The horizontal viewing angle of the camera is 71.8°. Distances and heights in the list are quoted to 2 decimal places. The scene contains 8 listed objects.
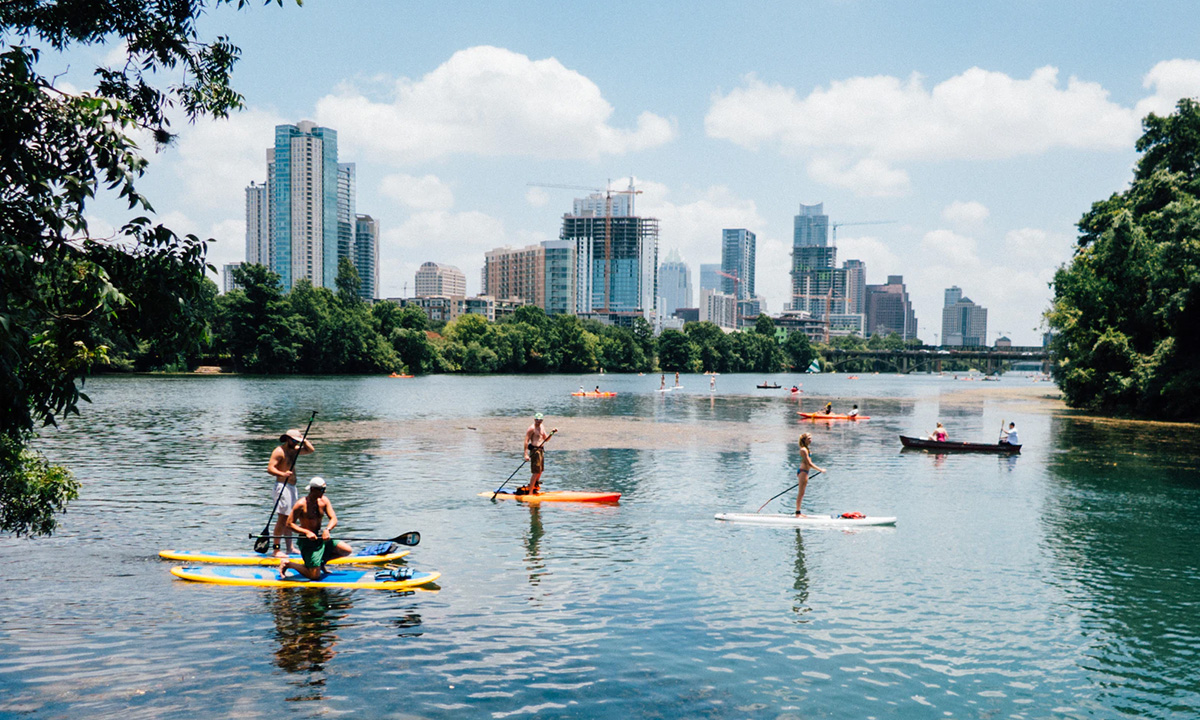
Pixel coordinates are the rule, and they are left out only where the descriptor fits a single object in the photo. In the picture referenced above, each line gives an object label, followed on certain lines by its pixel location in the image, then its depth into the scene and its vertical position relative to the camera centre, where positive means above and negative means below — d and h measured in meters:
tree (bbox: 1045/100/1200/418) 59.47 +5.72
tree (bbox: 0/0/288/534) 8.34 +1.21
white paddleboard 23.86 -4.58
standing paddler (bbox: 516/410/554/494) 27.36 -3.12
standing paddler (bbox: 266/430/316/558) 17.84 -2.55
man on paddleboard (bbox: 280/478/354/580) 16.70 -3.62
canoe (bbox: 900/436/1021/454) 43.91 -4.42
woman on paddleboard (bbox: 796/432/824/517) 24.76 -3.28
